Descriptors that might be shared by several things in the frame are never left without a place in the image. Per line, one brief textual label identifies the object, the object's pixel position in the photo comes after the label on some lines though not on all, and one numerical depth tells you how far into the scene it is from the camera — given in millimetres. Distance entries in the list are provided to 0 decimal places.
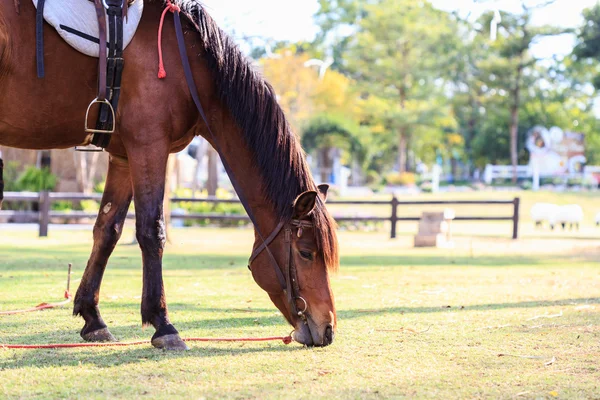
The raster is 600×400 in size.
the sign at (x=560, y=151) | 54000
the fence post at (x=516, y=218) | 21411
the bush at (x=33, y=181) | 24511
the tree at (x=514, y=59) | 50000
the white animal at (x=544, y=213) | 26297
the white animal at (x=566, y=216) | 25984
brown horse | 4754
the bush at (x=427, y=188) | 45612
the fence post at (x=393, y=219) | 21266
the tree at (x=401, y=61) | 50969
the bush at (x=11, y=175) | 24755
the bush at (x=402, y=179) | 47188
